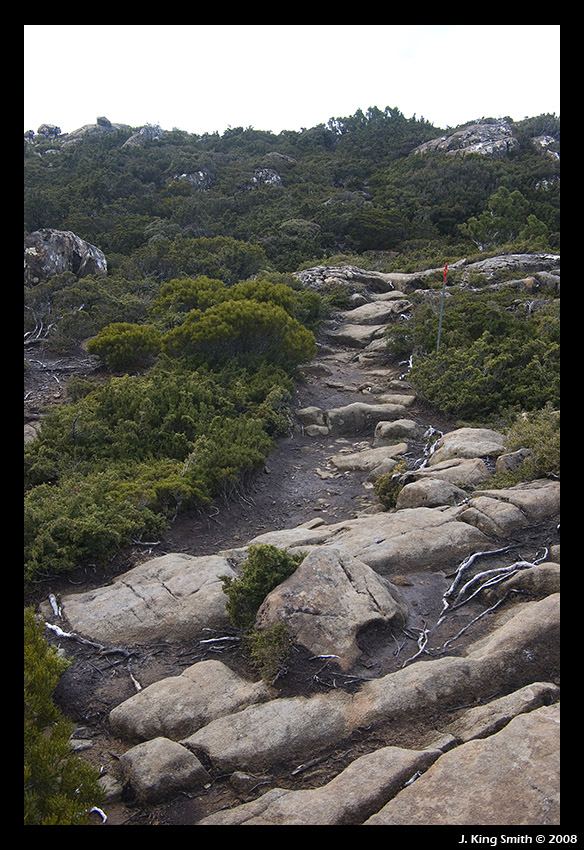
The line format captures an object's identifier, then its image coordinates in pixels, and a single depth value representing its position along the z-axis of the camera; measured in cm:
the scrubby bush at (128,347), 1355
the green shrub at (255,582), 495
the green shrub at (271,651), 421
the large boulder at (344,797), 283
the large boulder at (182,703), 394
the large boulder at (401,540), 554
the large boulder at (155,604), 514
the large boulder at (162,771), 340
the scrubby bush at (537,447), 638
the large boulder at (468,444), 806
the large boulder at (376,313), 1888
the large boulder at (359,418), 1145
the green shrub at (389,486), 782
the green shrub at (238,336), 1231
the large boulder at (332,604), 439
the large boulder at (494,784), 252
